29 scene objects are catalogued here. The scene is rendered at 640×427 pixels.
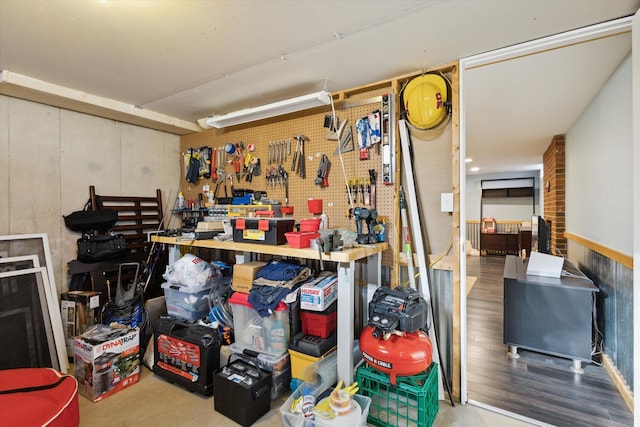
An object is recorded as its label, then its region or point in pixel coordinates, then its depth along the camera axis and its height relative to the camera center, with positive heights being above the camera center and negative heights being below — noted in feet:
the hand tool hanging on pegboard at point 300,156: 8.87 +1.61
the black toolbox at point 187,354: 6.91 -3.44
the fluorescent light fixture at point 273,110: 7.57 +2.79
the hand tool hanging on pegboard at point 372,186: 7.73 +0.61
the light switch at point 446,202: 6.96 +0.18
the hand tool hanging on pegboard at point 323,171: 8.39 +1.10
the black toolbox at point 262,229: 6.84 -0.45
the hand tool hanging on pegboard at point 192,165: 11.50 +1.76
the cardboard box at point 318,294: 6.52 -1.87
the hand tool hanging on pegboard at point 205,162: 11.19 +1.83
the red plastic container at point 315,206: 8.36 +0.12
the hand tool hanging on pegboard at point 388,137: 7.43 +1.83
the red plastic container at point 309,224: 6.92 -0.32
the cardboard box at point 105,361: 6.72 -3.51
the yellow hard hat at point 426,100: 6.78 +2.53
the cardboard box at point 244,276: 7.23 -1.61
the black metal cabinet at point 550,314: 8.20 -3.02
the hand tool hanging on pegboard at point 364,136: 7.77 +1.92
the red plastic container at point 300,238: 6.31 -0.60
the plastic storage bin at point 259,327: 6.91 -2.78
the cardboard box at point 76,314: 8.50 -2.94
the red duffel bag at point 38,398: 4.57 -3.13
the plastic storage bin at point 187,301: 8.32 -2.55
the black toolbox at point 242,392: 5.93 -3.73
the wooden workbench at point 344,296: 5.87 -1.73
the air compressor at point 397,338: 5.41 -2.45
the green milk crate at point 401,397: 5.55 -3.66
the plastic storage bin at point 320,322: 6.81 -2.59
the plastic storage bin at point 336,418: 5.02 -3.58
